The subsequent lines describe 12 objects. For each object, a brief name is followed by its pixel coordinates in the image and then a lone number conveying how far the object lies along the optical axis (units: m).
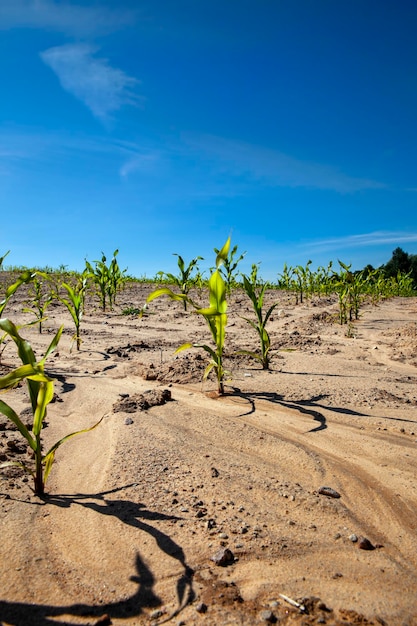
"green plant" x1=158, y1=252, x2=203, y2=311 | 7.26
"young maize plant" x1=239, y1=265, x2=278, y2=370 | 3.29
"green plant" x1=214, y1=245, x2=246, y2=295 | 7.41
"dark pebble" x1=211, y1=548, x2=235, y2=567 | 1.20
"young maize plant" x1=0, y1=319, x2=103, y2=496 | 1.48
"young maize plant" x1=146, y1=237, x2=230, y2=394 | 2.68
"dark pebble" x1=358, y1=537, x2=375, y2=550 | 1.28
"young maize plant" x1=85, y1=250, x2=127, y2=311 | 7.51
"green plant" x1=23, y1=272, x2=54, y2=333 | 4.22
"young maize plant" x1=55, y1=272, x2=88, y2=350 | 4.25
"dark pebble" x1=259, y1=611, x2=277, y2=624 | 1.00
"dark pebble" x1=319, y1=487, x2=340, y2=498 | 1.58
